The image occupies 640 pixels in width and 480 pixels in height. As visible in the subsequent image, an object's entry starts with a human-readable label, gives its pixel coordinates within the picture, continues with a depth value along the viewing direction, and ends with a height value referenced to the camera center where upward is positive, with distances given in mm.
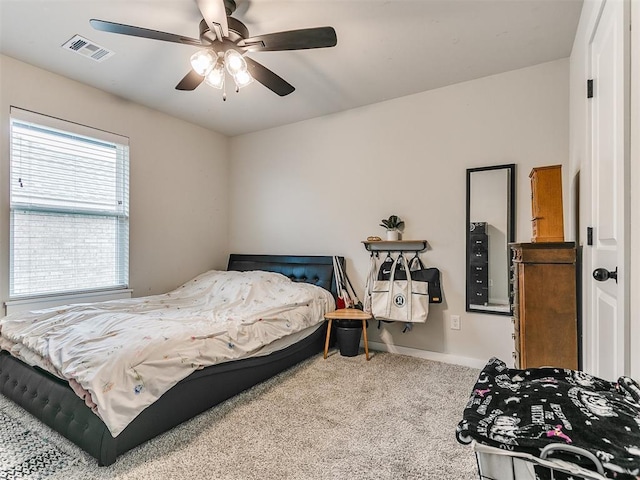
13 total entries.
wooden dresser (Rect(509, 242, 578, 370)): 1811 -352
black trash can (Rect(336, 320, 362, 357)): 3107 -897
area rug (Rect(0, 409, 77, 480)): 1519 -1046
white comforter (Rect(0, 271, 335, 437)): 1612 -574
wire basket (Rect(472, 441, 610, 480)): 545 -388
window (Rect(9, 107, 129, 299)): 2605 +287
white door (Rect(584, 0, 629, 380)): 1147 +178
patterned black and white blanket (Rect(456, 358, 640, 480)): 565 -345
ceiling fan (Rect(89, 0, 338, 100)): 1725 +1107
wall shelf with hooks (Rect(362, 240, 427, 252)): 3129 -36
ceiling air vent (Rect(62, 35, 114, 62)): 2320 +1382
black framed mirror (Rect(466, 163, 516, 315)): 2766 +49
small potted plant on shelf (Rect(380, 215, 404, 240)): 3172 +148
